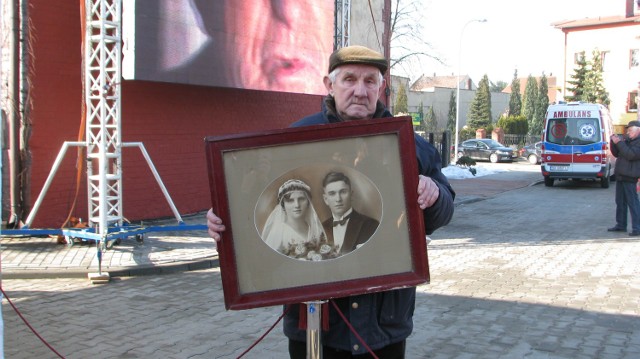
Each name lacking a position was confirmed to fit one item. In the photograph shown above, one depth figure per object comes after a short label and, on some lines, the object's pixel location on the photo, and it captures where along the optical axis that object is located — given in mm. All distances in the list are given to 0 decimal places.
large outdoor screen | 9992
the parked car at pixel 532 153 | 39156
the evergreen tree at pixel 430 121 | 61784
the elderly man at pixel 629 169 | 11430
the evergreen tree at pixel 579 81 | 50125
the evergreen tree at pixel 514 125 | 54528
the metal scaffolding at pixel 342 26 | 13148
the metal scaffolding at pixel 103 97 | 9133
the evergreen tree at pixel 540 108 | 61094
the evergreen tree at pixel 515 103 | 76562
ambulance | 21859
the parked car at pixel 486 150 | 39125
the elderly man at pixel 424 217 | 2412
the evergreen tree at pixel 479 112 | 65750
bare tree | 39688
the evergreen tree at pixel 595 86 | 49156
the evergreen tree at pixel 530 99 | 70250
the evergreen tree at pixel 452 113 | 66938
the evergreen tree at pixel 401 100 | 67062
